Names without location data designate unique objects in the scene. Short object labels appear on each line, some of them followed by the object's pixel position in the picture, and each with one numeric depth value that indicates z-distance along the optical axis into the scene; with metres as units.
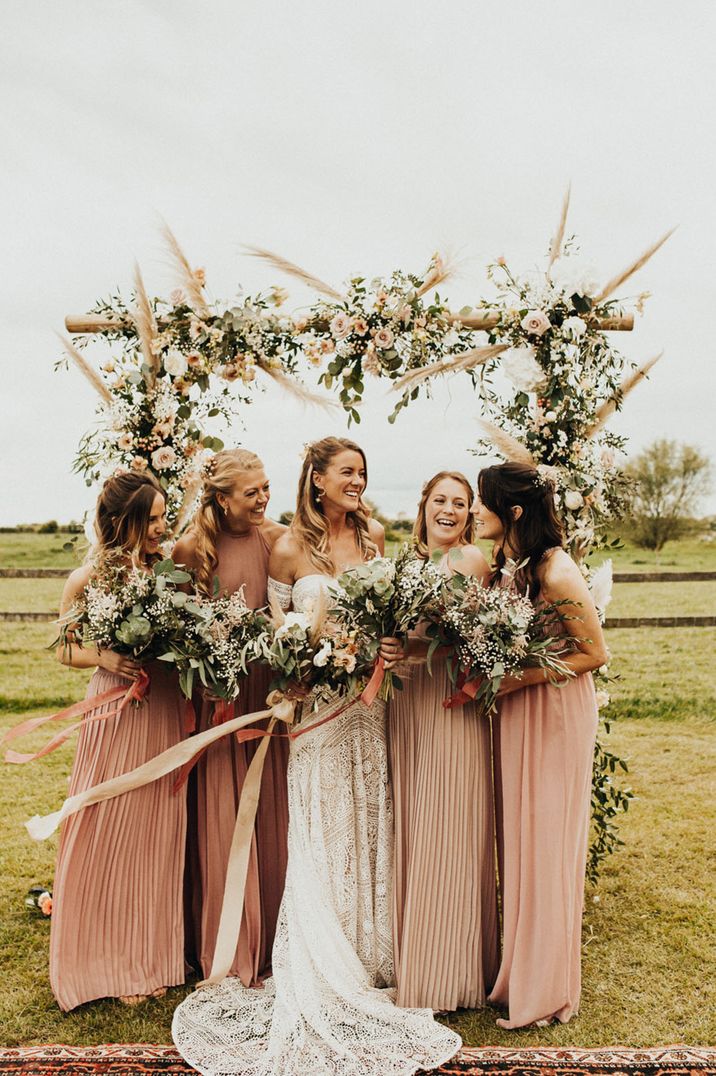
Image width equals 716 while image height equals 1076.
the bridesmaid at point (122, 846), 4.50
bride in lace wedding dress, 4.00
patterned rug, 3.91
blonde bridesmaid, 4.80
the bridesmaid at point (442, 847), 4.37
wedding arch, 5.04
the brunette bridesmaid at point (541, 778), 4.25
